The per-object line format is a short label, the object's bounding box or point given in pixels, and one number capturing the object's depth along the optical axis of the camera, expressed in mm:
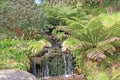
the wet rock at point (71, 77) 4836
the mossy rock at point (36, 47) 5254
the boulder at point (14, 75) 4128
